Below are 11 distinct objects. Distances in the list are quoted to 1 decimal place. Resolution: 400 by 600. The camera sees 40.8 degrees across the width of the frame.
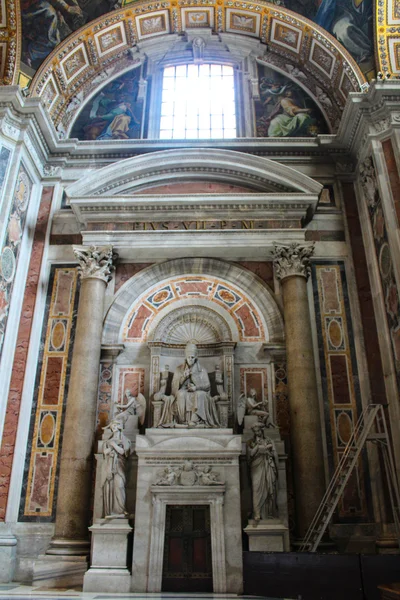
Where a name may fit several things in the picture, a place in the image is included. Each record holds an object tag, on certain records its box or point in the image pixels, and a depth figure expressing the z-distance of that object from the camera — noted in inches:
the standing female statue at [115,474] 366.0
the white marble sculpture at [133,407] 414.3
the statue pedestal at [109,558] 339.9
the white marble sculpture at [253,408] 399.5
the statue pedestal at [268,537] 350.3
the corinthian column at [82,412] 377.2
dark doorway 346.3
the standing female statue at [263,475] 362.6
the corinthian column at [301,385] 378.6
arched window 557.3
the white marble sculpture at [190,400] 401.4
